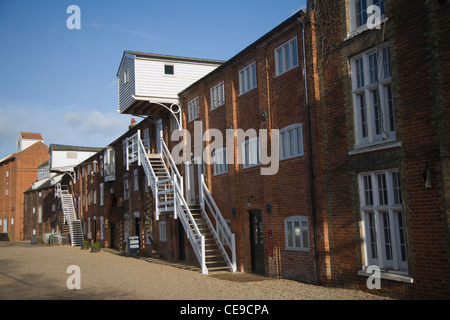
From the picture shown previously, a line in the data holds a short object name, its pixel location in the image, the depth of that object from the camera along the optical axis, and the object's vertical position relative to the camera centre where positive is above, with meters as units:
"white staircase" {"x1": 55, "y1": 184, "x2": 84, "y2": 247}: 42.84 +0.04
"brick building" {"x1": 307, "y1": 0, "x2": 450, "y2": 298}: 9.18 +1.52
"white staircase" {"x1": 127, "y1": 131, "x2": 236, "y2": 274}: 16.83 -0.22
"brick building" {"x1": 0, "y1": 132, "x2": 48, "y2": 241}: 62.62 +6.10
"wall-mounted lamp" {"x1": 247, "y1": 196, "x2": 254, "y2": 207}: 16.13 +0.35
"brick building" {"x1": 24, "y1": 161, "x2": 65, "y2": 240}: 52.06 +1.61
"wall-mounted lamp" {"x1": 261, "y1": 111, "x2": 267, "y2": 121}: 15.14 +3.25
